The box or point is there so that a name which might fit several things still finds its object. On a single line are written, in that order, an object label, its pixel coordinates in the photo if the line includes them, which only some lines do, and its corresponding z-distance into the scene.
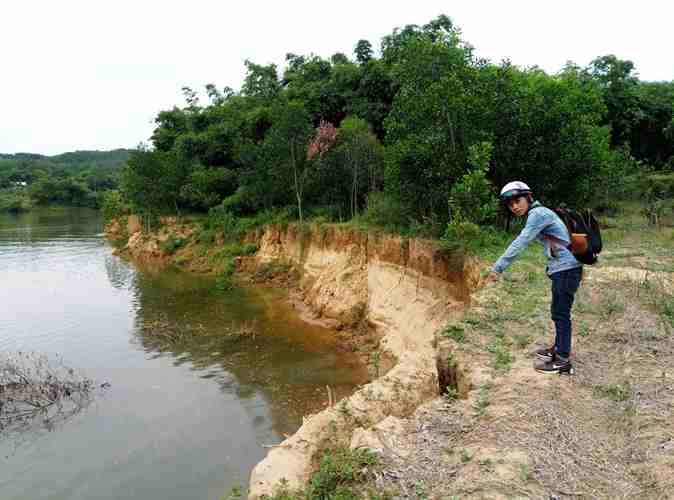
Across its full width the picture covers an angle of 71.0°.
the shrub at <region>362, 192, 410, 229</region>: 16.86
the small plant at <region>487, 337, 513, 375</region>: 6.40
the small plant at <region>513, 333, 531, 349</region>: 7.06
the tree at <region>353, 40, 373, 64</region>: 33.97
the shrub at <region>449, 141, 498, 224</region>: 13.05
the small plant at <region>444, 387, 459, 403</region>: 5.99
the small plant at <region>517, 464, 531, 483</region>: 4.03
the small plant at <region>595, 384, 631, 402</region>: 5.27
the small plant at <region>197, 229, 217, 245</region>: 31.58
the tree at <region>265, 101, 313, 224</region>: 24.58
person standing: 5.74
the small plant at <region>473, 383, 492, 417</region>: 5.36
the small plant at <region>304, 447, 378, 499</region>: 4.54
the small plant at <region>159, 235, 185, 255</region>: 33.72
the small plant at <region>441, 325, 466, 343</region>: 7.67
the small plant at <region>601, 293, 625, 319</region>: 7.81
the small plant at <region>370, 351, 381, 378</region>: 13.30
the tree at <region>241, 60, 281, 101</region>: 37.03
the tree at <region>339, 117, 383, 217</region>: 22.61
